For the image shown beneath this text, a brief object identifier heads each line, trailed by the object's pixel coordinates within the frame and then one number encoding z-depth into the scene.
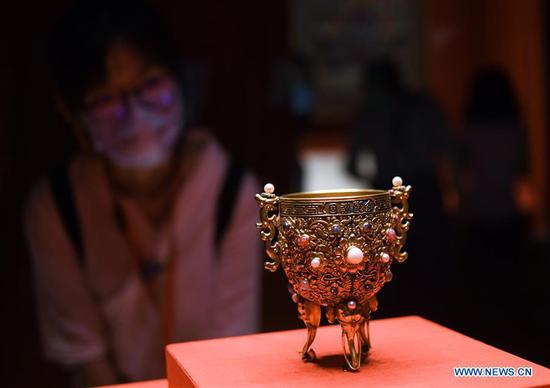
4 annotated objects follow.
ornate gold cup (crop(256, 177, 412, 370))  1.49
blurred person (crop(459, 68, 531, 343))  2.53
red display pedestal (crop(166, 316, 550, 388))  1.47
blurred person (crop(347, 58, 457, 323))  2.42
